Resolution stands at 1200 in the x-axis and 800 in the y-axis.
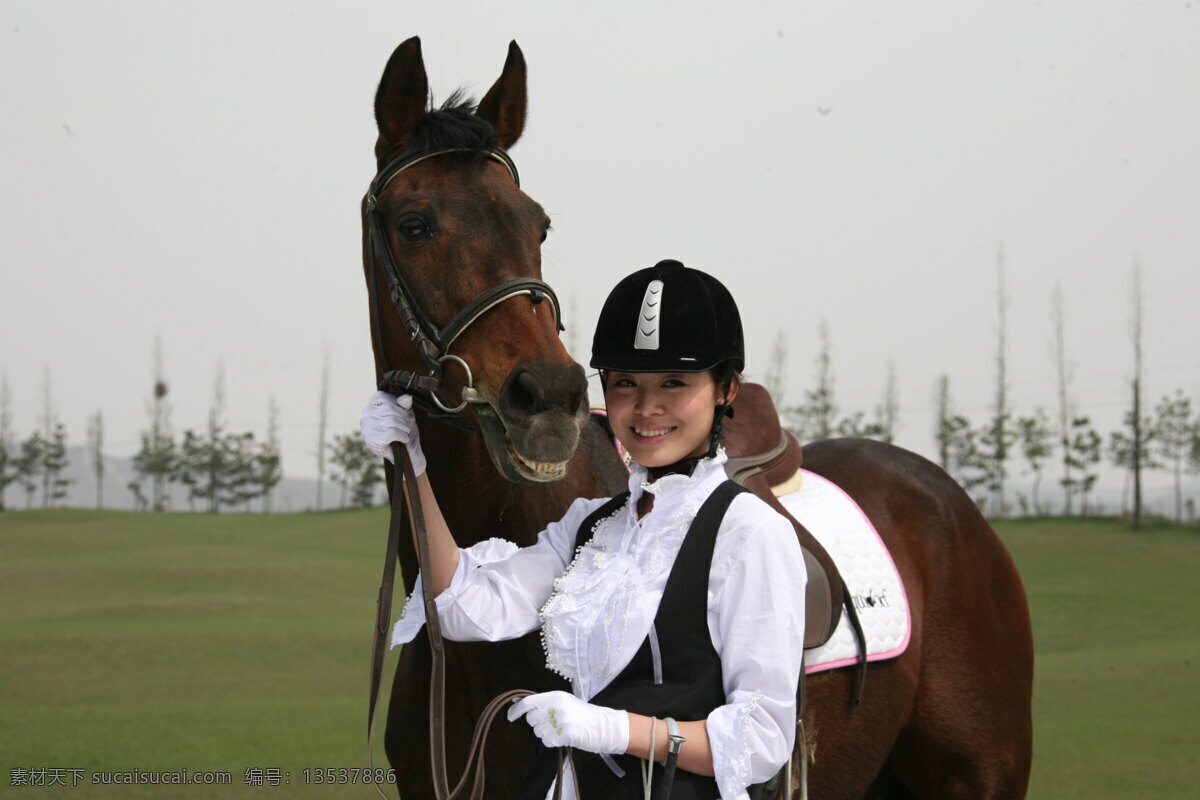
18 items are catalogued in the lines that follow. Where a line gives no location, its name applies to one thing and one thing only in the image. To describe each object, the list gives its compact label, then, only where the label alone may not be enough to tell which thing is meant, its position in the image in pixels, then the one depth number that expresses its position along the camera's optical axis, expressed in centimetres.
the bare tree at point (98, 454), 4544
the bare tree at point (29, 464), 4850
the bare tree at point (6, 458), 4456
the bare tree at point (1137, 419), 3303
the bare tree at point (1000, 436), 3925
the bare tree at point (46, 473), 4438
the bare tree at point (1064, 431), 3918
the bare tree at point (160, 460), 4566
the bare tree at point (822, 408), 4097
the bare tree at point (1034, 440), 4081
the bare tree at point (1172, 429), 3759
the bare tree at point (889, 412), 4372
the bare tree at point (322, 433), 4678
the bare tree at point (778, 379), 4025
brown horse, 246
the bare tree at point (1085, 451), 3988
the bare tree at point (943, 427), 4225
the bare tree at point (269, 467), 4878
